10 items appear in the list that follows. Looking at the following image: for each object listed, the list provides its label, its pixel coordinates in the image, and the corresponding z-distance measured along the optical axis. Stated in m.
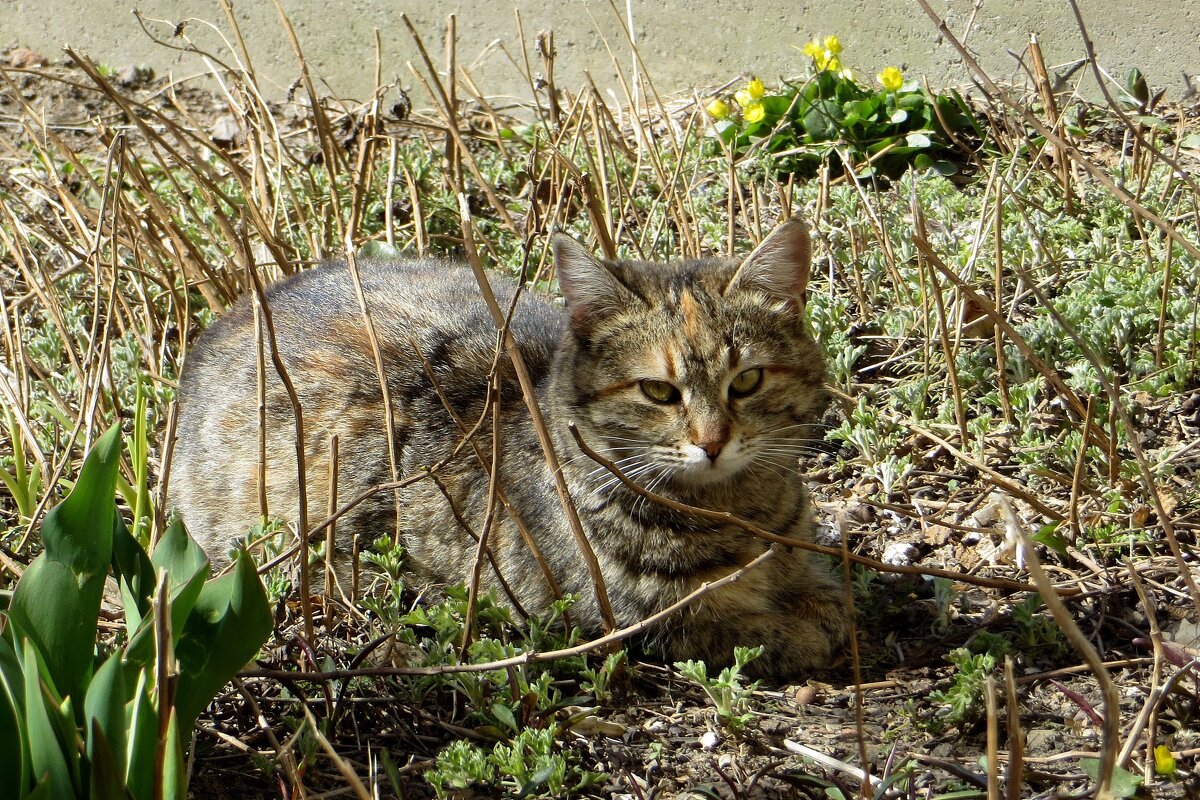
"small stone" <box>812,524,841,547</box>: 6.63
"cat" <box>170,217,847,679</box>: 5.71
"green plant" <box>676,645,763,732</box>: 5.05
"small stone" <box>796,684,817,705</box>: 5.45
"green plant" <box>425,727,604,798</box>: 4.61
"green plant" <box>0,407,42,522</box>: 6.64
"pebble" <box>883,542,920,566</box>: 6.48
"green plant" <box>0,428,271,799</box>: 3.54
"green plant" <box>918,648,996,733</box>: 4.94
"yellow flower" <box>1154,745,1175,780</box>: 4.14
